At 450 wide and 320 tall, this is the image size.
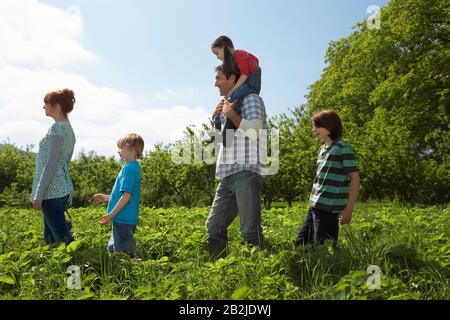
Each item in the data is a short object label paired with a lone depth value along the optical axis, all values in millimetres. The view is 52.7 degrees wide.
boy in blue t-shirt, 4375
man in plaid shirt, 4359
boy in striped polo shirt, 4297
